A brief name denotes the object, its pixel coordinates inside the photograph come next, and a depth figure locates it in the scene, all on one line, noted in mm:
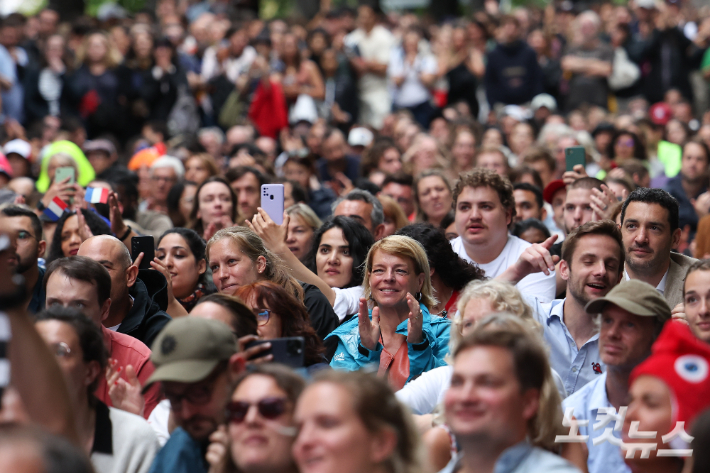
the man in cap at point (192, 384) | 7172
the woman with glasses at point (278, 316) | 9680
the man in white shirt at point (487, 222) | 13594
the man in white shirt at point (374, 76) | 30156
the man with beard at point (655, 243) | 11258
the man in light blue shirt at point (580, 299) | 10250
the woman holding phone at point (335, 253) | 12812
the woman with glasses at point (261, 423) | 6383
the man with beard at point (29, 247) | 12187
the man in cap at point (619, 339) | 7980
